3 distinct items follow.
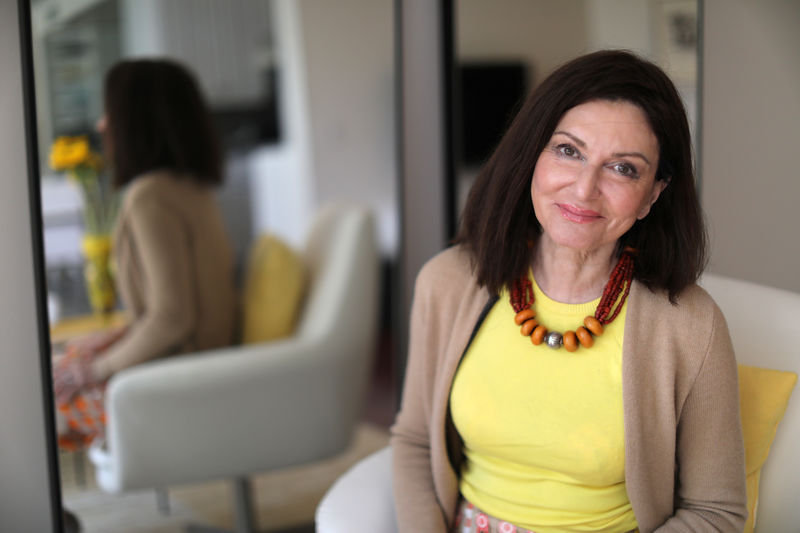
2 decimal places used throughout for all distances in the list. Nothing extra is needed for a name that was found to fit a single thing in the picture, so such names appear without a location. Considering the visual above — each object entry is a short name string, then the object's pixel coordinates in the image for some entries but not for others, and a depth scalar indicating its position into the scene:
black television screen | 2.96
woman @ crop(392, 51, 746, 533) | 0.95
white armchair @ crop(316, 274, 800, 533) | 1.04
